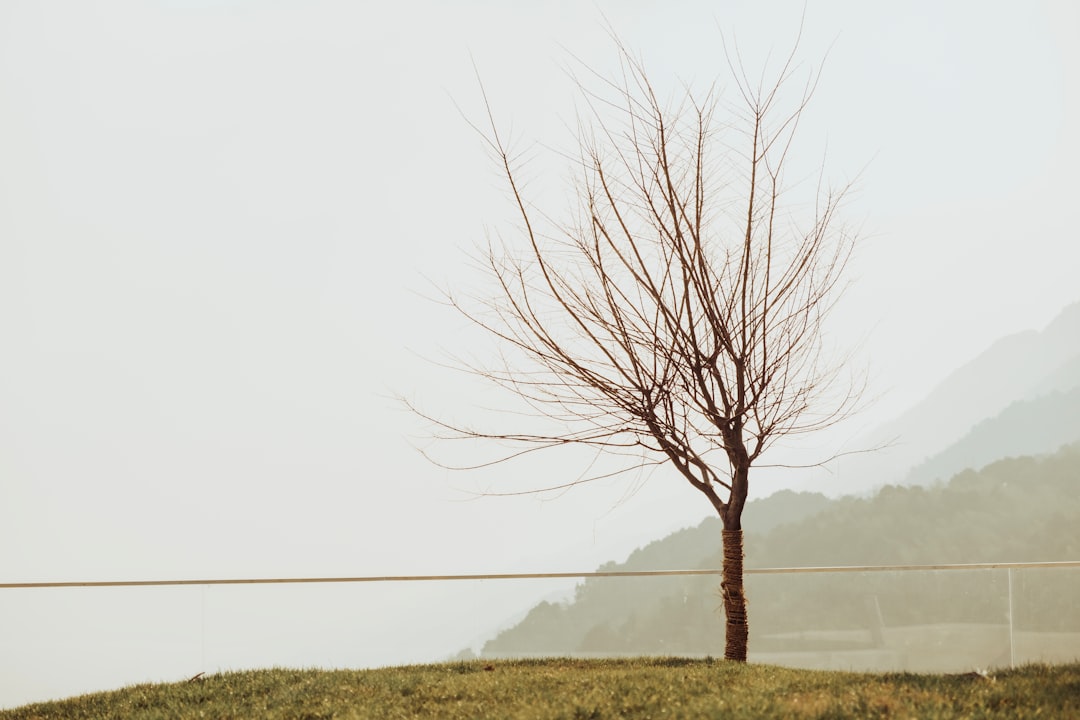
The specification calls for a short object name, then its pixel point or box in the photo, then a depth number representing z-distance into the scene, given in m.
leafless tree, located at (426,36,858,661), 8.09
